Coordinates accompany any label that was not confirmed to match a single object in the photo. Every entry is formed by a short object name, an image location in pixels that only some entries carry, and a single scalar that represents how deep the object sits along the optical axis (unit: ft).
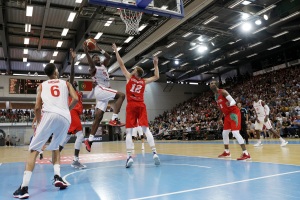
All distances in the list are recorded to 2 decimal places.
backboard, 24.61
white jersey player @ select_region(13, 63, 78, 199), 11.02
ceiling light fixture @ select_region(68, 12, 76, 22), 52.09
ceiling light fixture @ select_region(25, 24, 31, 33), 55.04
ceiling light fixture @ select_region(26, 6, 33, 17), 47.70
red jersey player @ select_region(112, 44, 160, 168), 18.08
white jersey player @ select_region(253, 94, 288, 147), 31.63
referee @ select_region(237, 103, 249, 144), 36.58
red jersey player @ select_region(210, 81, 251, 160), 19.62
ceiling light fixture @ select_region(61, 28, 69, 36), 59.75
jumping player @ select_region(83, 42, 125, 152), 18.70
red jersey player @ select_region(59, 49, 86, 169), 18.01
